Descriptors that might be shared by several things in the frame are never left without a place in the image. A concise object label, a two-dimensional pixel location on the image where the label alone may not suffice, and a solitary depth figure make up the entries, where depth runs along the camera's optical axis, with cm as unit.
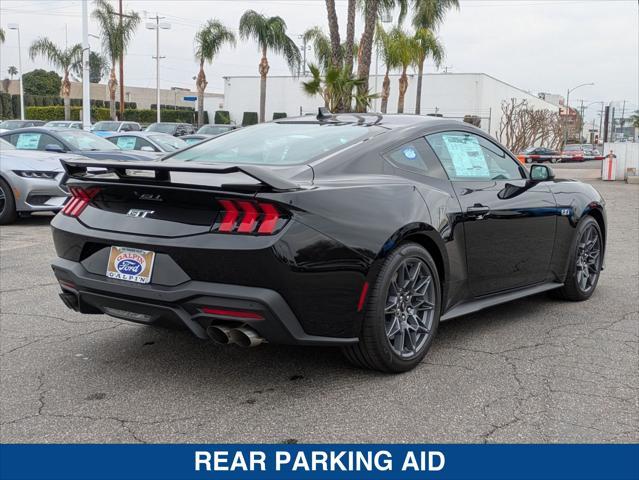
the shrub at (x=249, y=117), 6215
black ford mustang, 348
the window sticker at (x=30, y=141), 1220
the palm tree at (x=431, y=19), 3997
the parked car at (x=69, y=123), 3183
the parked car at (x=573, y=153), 4919
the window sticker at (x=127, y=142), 1572
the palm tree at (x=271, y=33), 4134
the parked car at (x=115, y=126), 3281
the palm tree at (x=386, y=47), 3681
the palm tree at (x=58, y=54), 4725
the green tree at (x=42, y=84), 8325
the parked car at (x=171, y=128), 3338
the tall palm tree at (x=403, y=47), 3675
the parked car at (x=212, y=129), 3178
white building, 5875
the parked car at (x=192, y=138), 2252
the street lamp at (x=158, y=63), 5462
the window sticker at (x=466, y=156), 478
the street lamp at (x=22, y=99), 5339
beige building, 7794
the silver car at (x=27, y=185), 1005
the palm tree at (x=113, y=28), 4209
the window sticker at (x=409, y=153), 440
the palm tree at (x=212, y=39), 4331
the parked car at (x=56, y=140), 1190
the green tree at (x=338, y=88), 2159
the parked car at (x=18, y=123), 3141
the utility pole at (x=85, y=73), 2595
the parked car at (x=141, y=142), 1550
